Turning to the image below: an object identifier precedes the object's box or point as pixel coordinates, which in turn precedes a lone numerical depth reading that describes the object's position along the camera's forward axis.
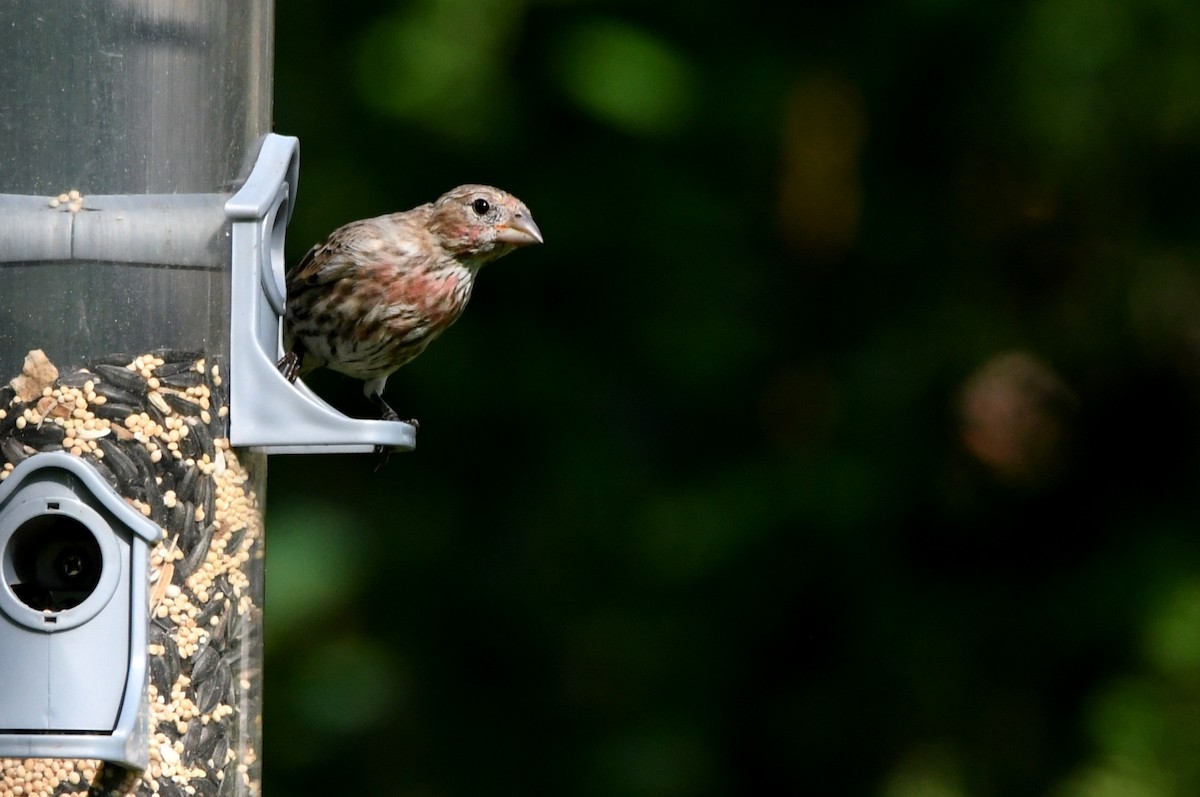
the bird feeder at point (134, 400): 6.69
